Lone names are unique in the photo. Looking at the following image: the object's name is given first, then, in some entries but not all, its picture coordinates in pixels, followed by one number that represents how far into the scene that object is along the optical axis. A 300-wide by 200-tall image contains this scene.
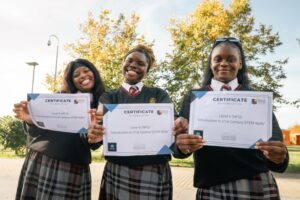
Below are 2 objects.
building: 38.48
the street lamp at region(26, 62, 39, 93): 16.67
